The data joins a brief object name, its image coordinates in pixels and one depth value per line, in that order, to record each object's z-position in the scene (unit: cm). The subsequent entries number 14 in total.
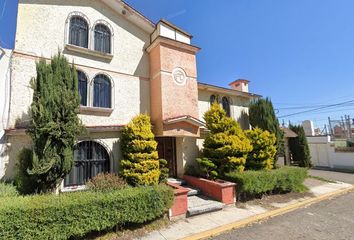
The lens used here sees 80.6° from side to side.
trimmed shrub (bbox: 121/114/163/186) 909
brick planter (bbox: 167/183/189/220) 784
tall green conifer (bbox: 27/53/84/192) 698
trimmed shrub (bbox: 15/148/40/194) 710
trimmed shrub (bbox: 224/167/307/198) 999
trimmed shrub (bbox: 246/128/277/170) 1236
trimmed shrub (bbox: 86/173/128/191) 775
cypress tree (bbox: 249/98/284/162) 1537
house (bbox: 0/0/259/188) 905
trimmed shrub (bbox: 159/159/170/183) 1020
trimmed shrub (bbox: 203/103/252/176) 1083
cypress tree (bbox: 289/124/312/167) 2088
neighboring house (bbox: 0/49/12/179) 807
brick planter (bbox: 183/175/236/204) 944
